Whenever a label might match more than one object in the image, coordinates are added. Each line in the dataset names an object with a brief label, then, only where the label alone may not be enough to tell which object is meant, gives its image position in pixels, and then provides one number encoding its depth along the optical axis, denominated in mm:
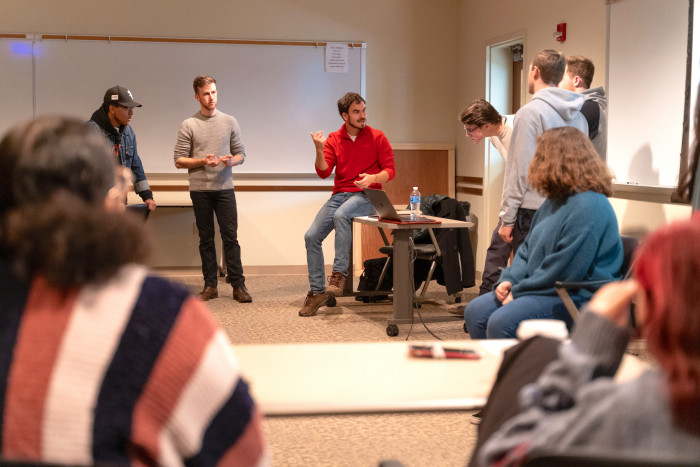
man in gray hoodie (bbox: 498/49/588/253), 3816
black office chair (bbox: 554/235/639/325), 2697
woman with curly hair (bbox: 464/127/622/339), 2811
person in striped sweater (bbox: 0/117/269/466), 958
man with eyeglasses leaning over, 4555
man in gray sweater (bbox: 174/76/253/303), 5621
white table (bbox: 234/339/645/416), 1439
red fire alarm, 5266
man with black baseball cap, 4957
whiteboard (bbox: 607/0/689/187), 4172
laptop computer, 4633
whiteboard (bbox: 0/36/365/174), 6742
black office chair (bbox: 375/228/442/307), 5215
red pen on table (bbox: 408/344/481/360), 1770
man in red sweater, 5355
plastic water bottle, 5127
